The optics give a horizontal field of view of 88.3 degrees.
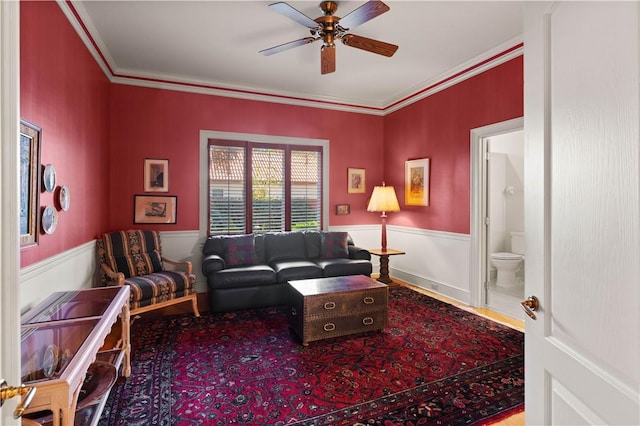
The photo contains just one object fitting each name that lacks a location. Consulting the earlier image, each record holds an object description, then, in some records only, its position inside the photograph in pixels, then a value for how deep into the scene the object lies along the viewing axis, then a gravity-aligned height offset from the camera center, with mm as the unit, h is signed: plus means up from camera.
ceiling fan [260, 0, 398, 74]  2533 +1583
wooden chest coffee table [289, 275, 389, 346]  3043 -925
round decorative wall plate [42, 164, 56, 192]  2373 +258
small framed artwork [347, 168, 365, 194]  5794 +551
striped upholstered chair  3449 -682
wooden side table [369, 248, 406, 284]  5102 -843
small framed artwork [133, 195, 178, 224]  4504 +48
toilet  5172 -858
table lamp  5191 +159
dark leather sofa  4027 -702
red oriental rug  2100 -1262
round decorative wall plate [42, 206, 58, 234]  2350 -49
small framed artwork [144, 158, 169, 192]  4539 +520
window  4938 +400
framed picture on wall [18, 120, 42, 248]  2051 +196
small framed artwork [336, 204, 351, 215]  5711 +55
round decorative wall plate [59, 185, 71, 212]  2674 +126
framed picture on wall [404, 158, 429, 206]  4988 +468
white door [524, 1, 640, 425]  766 +2
